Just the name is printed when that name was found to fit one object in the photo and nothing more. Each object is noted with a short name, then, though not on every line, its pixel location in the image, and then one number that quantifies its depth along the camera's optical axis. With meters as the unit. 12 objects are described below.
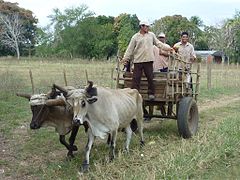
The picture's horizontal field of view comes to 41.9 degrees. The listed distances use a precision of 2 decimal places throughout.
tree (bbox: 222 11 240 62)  35.79
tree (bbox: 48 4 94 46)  39.52
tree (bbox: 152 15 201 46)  34.47
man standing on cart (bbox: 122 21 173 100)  5.98
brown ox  4.89
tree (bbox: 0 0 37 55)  37.64
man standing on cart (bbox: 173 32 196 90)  6.92
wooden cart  6.04
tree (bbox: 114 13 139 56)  29.82
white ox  4.63
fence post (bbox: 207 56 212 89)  13.12
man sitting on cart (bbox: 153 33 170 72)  6.58
